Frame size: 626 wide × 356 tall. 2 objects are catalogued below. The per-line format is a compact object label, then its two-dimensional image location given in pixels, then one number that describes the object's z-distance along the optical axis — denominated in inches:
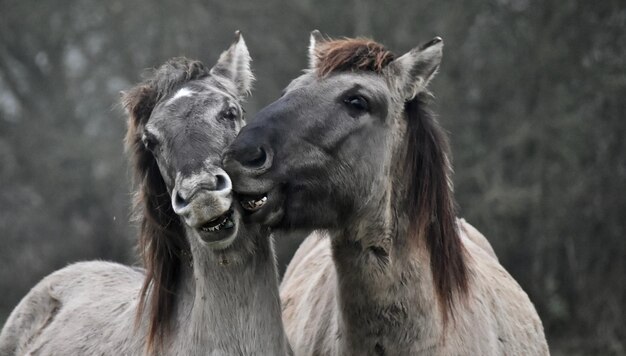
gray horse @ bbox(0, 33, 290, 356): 342.3
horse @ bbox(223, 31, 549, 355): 344.5
